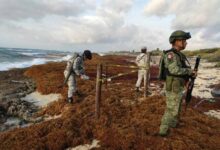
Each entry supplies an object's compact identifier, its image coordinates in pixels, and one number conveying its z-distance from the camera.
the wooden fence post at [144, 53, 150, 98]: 5.84
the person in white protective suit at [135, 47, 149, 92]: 6.34
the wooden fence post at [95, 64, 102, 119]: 4.12
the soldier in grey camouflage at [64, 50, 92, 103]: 5.20
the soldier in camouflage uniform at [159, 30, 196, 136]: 2.98
